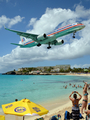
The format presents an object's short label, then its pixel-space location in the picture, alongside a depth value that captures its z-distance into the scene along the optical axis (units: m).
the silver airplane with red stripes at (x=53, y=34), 25.69
